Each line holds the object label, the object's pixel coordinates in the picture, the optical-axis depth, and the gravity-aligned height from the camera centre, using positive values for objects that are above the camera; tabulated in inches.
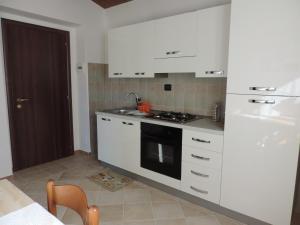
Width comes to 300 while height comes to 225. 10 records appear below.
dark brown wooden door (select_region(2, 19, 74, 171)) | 118.3 -5.5
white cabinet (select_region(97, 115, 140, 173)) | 111.8 -32.4
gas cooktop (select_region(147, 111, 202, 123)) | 99.3 -16.0
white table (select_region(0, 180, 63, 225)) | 35.3 -22.7
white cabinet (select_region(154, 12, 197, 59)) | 95.7 +22.7
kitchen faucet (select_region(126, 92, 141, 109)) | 137.9 -9.0
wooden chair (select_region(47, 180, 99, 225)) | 40.1 -22.5
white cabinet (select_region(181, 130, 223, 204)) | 84.6 -32.8
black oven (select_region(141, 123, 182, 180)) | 95.6 -30.5
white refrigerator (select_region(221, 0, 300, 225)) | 67.1 -8.0
